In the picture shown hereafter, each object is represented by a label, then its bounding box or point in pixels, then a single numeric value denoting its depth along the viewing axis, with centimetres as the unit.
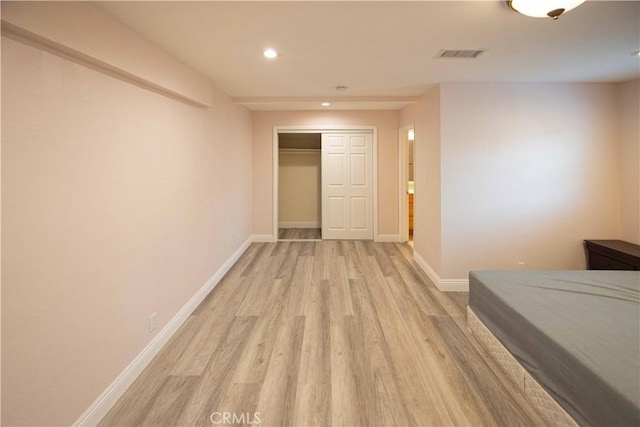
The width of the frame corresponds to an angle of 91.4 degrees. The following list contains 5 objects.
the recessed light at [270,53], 251
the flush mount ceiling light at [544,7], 160
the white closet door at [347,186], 581
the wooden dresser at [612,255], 300
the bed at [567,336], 125
